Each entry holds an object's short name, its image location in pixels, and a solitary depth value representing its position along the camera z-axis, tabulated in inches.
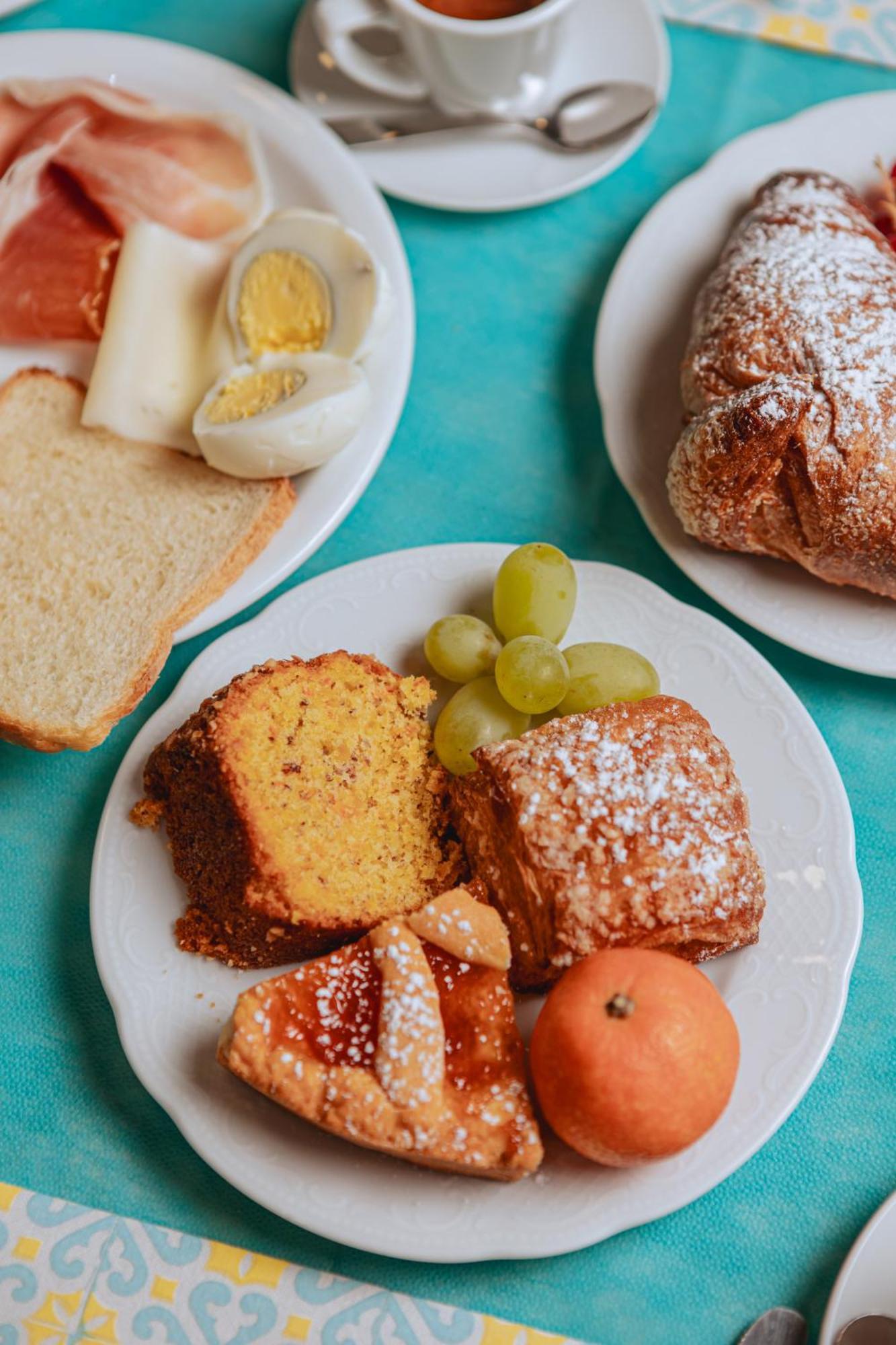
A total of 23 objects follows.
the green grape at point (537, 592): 25.5
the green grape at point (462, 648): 25.6
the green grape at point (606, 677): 25.3
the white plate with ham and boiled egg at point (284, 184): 26.7
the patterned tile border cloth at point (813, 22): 29.8
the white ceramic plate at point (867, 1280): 23.5
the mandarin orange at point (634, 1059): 22.8
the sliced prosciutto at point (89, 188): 27.6
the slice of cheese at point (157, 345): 27.0
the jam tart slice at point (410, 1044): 23.3
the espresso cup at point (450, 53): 27.2
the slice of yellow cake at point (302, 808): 24.4
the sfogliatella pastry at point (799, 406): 25.4
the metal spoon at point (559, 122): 28.9
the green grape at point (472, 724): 25.1
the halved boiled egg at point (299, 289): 26.7
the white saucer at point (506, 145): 28.8
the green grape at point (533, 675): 24.8
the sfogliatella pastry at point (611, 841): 23.9
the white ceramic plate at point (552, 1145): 23.8
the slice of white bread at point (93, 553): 26.0
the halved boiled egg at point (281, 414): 26.0
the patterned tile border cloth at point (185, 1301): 24.2
